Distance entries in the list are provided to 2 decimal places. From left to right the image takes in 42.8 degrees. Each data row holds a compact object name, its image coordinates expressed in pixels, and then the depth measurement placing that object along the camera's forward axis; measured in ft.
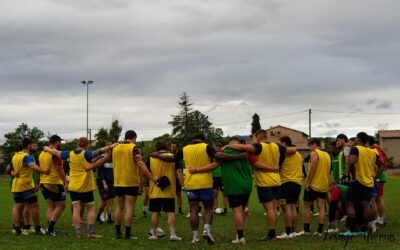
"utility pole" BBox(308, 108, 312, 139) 233.76
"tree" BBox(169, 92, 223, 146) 326.44
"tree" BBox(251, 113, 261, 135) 337.93
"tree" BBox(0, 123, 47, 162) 323.98
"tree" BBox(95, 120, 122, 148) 271.08
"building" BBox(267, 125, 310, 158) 371.56
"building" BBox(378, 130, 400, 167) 288.92
